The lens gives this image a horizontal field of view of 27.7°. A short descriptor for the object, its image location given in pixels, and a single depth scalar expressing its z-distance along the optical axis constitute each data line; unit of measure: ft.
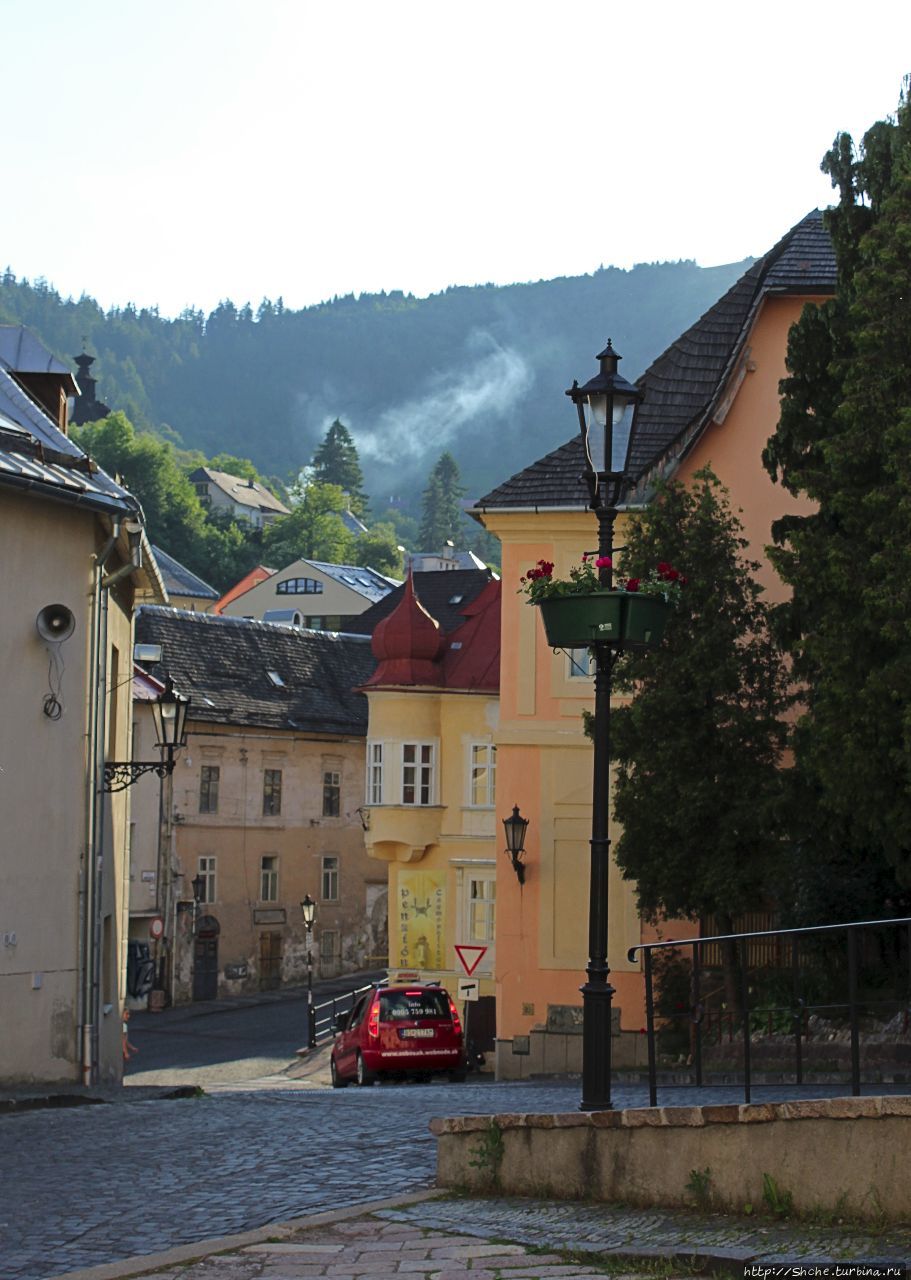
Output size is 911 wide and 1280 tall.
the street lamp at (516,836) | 96.53
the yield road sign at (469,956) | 115.85
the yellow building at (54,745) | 66.90
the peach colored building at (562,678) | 96.27
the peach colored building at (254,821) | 175.83
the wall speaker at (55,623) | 68.23
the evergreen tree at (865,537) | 62.13
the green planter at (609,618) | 38.96
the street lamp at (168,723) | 75.92
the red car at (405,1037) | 85.87
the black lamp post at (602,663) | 36.32
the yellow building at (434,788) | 135.64
